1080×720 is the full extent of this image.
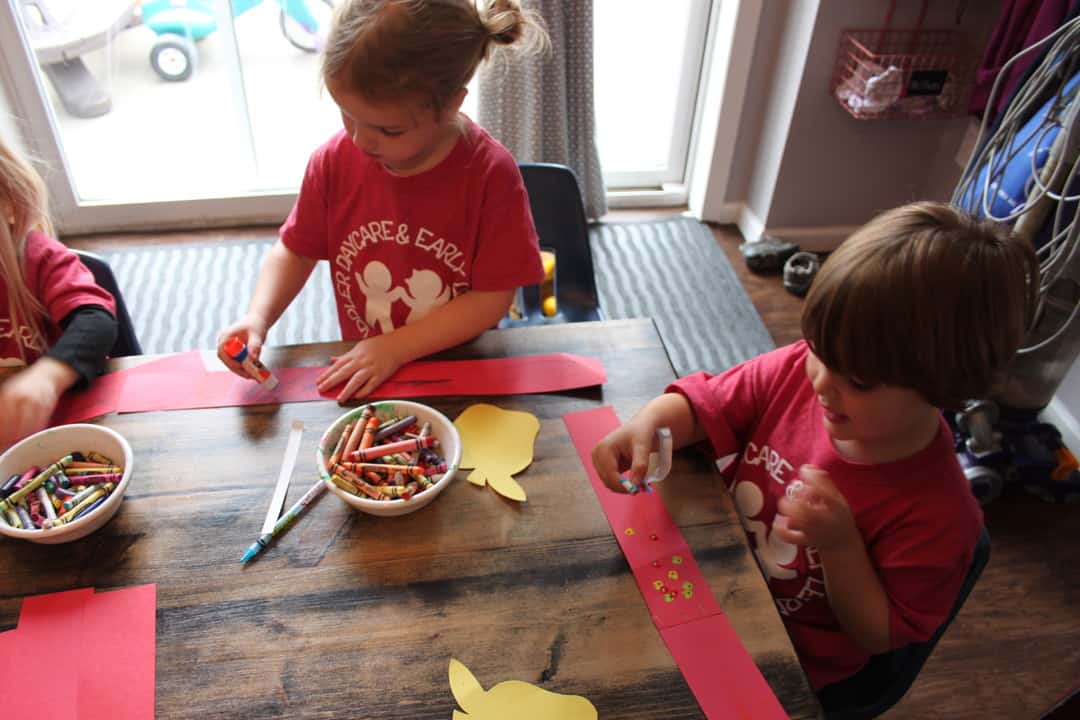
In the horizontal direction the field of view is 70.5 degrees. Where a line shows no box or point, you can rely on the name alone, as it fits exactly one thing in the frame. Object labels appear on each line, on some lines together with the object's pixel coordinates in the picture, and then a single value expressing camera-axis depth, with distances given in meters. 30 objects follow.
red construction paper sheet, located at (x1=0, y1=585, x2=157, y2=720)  0.67
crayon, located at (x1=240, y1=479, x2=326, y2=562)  0.79
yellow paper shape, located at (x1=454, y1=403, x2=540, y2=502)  0.87
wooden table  0.68
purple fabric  1.70
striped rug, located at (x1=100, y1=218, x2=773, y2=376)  2.30
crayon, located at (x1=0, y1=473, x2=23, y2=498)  0.82
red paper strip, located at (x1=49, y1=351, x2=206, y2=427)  0.95
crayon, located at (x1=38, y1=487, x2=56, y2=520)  0.80
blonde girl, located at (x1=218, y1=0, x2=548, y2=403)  0.94
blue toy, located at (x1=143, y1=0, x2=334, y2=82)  2.56
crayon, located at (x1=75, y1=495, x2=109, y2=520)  0.80
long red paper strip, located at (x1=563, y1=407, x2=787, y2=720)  0.68
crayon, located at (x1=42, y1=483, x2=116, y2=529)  0.79
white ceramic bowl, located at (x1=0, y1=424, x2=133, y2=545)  0.80
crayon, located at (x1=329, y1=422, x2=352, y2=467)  0.86
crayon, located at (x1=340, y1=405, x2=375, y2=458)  0.88
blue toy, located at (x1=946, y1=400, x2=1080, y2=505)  1.80
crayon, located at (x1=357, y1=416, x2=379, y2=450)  0.89
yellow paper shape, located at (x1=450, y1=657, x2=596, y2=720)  0.66
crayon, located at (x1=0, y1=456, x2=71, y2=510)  0.81
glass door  2.51
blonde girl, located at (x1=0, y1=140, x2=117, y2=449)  0.98
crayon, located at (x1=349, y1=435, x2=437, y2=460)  0.87
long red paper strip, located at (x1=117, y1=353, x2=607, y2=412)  0.97
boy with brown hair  0.68
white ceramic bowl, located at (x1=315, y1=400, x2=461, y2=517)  0.80
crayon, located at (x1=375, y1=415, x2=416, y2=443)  0.90
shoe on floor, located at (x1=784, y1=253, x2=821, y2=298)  2.50
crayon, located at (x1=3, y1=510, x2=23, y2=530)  0.79
